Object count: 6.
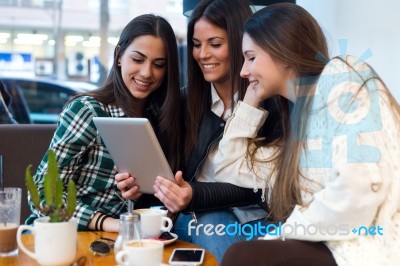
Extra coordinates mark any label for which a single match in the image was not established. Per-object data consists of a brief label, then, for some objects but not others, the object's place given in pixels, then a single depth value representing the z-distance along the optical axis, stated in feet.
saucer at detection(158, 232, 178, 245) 4.80
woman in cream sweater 3.98
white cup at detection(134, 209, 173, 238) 4.66
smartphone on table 4.23
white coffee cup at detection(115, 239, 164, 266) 3.73
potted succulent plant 3.96
